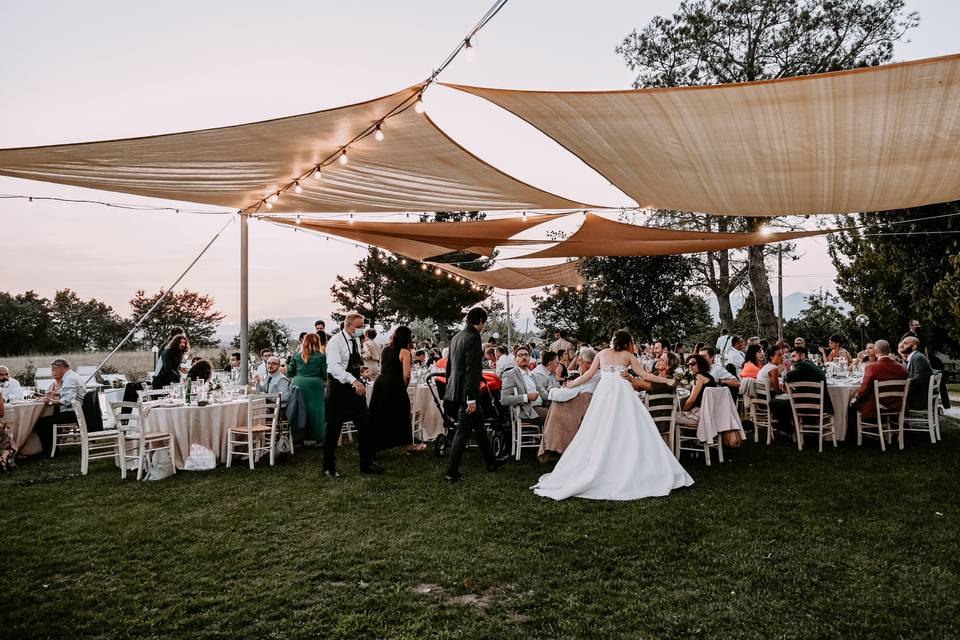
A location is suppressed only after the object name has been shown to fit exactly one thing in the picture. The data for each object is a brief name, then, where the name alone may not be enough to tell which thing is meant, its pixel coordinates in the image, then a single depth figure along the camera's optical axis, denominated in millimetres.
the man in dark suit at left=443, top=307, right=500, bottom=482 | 5500
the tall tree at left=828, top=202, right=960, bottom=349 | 12094
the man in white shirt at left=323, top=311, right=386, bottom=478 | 5789
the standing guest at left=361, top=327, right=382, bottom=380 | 8570
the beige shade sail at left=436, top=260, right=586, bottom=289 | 10977
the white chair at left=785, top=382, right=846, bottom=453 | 6699
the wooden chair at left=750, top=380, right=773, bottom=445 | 7406
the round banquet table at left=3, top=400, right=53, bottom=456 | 6996
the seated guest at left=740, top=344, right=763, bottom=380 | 8289
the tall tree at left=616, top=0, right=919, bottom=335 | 14617
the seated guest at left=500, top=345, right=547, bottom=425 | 6574
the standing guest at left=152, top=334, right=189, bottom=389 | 7340
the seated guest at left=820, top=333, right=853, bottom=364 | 8969
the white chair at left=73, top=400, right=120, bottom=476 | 6086
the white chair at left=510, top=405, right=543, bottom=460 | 6594
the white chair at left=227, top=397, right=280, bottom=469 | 6203
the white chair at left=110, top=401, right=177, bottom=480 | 5824
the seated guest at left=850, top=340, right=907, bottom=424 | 6742
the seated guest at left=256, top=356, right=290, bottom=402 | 7359
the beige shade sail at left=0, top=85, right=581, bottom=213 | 4152
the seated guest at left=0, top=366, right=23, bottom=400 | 7304
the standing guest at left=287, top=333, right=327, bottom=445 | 7367
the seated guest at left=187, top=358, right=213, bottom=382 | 6797
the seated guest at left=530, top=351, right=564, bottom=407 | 7125
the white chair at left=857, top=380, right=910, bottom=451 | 6662
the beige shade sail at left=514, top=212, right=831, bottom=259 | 6711
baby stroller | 6773
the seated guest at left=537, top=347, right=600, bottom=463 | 6160
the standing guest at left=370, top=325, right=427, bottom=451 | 6145
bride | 4938
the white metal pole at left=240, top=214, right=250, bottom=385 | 7719
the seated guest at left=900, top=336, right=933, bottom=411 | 7066
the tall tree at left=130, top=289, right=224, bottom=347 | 30422
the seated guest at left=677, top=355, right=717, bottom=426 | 6320
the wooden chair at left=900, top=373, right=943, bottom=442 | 6818
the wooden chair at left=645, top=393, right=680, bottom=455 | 6040
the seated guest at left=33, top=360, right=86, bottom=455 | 7285
